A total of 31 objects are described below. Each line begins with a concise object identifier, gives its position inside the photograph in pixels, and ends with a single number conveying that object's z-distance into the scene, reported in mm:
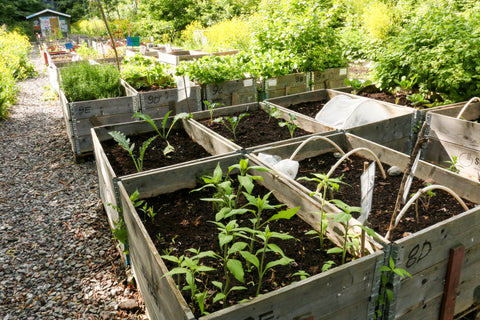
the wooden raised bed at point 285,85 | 5387
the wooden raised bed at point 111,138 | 2711
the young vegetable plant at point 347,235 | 1513
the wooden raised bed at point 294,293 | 1379
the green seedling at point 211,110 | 3859
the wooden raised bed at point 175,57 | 7062
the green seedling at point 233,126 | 3470
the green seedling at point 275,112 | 3661
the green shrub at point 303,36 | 5516
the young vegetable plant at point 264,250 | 1444
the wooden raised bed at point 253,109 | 3506
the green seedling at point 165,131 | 3293
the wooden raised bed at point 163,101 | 5074
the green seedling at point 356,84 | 4736
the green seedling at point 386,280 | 1582
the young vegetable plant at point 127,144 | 2947
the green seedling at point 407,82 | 4148
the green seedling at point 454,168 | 3037
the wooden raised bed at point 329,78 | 5651
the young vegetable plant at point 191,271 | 1397
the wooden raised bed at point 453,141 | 3217
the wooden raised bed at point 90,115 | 4723
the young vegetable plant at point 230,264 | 1358
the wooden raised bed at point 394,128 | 3367
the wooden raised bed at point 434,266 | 1667
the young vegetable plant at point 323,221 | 1830
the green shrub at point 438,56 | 3832
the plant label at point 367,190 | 1678
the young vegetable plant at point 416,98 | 4066
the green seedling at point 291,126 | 3484
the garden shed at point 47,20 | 33188
